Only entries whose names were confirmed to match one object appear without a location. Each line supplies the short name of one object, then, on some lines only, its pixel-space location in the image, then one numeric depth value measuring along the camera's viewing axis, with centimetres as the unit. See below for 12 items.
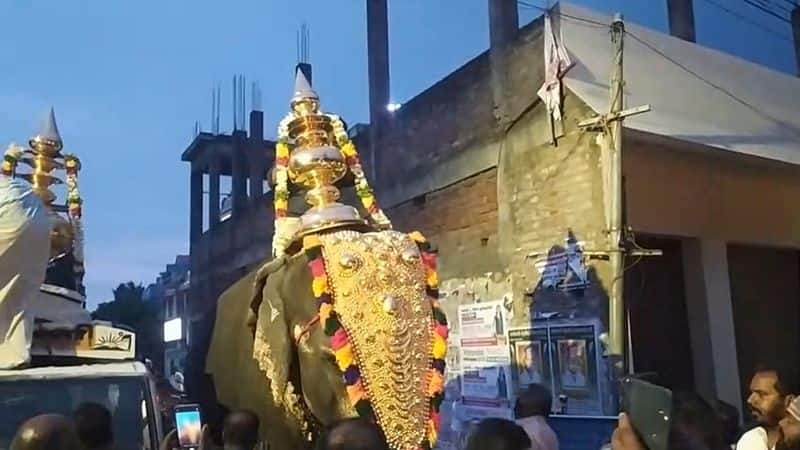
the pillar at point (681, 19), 1242
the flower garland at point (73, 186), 698
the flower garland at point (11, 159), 661
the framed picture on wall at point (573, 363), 745
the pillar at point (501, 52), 853
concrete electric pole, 695
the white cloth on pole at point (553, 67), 758
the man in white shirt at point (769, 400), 386
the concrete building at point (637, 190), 764
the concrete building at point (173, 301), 2186
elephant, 436
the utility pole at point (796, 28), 1776
